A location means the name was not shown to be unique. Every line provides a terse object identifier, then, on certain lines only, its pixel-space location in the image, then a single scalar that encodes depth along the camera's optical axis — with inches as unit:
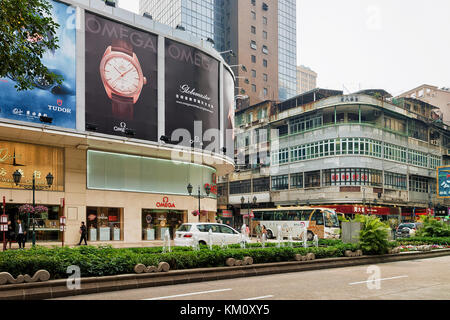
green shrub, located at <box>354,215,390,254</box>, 783.1
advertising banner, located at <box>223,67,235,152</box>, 1649.9
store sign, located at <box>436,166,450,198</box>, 1574.8
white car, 926.1
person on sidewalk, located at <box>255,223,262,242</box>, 1889.8
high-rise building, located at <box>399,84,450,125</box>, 3361.2
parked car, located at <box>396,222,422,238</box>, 1749.1
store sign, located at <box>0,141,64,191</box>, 1171.9
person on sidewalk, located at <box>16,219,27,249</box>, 987.6
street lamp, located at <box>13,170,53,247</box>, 975.6
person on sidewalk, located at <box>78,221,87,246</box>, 1177.4
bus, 1646.2
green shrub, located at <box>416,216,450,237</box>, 1195.9
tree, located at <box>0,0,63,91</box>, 435.8
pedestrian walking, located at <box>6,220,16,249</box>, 1109.8
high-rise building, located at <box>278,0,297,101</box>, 4212.6
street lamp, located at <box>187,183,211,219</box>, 1610.0
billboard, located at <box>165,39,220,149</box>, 1434.5
